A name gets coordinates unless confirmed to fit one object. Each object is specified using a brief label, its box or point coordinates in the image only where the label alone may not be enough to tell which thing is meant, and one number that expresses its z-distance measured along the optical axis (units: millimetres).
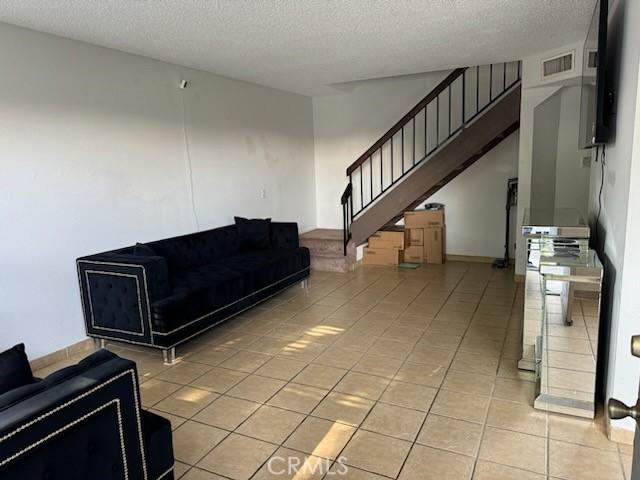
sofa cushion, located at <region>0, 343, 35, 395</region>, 1759
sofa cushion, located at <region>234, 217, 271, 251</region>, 5191
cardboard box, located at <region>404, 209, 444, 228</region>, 6281
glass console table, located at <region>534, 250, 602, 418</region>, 2465
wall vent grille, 4316
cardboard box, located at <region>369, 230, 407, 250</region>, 6312
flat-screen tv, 2486
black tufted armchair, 1304
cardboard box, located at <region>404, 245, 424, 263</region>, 6422
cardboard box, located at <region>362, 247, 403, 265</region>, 6352
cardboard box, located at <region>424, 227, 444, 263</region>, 6309
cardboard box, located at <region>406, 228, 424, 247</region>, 6398
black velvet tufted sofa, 3391
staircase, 5246
